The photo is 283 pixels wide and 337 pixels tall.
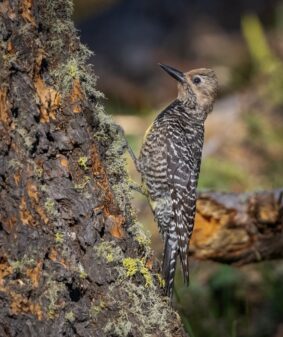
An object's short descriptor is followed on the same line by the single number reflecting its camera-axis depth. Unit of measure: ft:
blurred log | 29.94
